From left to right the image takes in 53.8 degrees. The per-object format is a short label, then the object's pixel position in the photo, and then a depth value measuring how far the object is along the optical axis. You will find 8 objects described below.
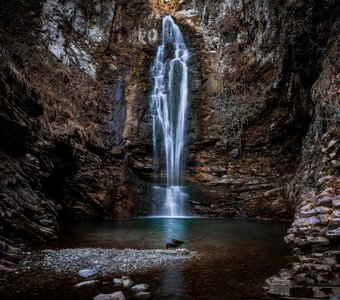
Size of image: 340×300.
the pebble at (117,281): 4.94
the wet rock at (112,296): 4.23
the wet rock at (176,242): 8.29
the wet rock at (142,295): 4.42
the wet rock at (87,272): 5.40
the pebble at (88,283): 4.89
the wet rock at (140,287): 4.68
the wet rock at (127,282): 4.87
